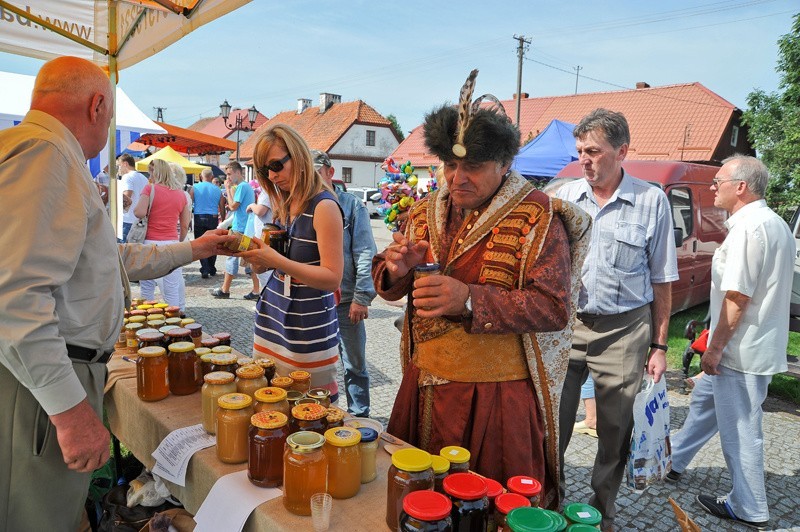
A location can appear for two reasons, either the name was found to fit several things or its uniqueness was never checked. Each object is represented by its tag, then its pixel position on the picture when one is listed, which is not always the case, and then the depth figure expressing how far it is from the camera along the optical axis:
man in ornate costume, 1.68
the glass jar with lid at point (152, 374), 2.10
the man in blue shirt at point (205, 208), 9.80
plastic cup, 1.33
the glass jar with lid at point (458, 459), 1.42
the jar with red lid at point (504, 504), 1.23
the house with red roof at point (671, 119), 23.72
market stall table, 1.39
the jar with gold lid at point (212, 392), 1.82
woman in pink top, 5.69
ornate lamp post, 17.34
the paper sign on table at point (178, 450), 1.75
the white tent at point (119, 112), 6.08
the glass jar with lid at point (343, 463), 1.45
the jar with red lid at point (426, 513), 1.13
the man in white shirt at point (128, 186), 7.62
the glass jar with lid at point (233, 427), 1.62
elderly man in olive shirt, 1.43
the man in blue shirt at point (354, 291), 3.81
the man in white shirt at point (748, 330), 2.81
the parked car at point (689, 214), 6.63
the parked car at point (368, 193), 28.15
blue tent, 9.49
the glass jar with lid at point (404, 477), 1.29
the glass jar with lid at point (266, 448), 1.50
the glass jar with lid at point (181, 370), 2.17
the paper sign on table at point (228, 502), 1.46
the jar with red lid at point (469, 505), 1.21
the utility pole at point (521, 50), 22.63
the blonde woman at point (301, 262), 2.49
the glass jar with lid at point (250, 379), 1.87
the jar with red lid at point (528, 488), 1.33
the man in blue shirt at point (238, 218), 8.27
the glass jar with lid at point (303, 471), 1.37
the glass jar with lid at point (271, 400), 1.64
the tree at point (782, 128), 16.89
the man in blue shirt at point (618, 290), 2.72
